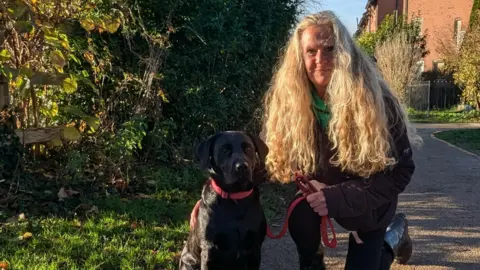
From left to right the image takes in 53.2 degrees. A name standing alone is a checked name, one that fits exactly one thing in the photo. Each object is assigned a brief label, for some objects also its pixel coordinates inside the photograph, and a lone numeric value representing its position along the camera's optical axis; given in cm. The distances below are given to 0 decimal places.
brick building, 3203
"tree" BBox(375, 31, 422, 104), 2462
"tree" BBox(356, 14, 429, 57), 2697
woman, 300
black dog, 307
